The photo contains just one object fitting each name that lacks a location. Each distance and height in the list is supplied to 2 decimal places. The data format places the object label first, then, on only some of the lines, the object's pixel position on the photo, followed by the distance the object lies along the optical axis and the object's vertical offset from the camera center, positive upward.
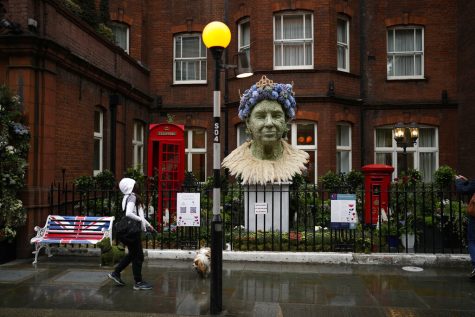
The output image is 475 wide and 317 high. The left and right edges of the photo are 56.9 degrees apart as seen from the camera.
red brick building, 15.21 +3.90
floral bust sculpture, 9.41 +0.98
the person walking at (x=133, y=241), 6.44 -0.88
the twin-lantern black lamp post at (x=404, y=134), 13.31 +1.44
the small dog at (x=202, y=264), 7.09 -1.34
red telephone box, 10.86 +0.63
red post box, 11.29 -0.01
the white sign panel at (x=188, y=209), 8.51 -0.55
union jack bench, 8.21 -0.94
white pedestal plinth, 9.61 -0.58
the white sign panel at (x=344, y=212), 8.46 -0.61
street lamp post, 5.46 +0.05
